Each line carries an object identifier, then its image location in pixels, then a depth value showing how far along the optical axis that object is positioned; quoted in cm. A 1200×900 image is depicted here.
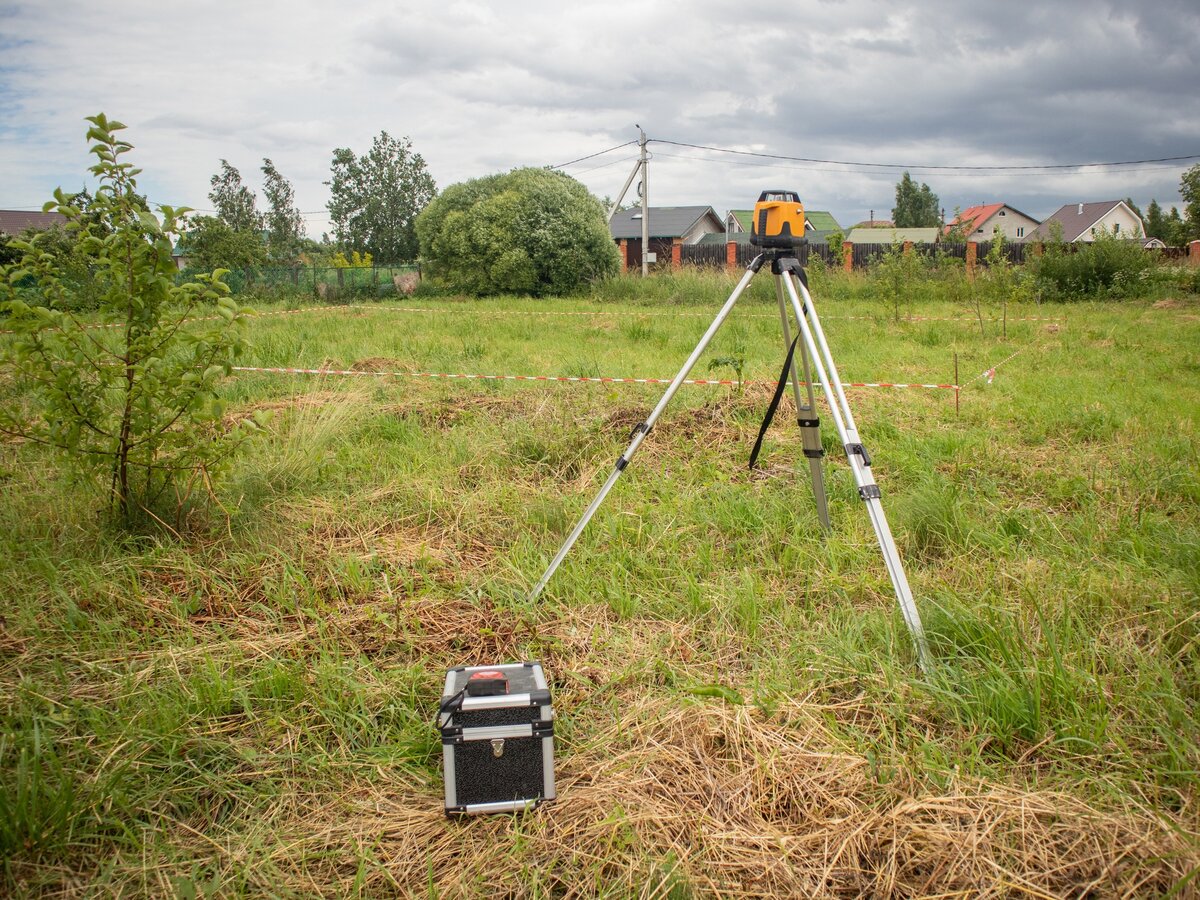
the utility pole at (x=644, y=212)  2888
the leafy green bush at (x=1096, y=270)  1716
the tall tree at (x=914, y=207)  8081
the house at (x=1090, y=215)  6191
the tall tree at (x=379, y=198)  4731
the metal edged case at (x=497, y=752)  211
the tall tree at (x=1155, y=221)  5734
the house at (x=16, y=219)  3225
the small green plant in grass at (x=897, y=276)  1339
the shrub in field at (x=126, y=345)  322
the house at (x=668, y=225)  5275
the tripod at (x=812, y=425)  240
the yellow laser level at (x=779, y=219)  301
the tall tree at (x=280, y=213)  4468
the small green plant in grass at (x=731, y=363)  584
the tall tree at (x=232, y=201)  4287
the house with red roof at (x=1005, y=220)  7362
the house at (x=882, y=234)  5472
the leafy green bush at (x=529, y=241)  2291
